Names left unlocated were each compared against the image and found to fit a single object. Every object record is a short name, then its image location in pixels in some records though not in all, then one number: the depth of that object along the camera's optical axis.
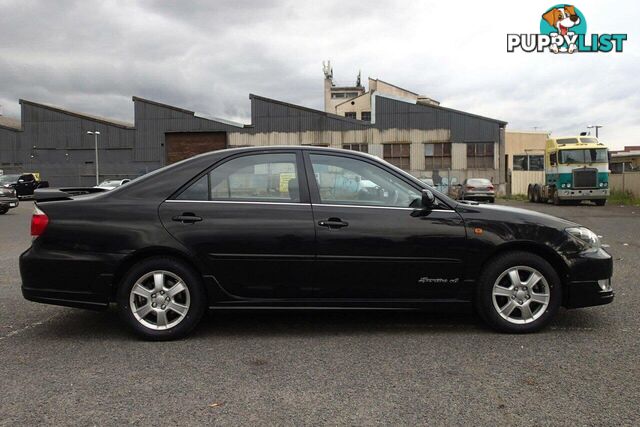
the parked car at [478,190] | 29.03
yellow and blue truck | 23.97
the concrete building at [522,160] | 42.41
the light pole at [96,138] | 44.03
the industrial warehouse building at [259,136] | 42.53
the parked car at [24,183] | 32.48
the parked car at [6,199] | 19.14
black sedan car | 4.32
